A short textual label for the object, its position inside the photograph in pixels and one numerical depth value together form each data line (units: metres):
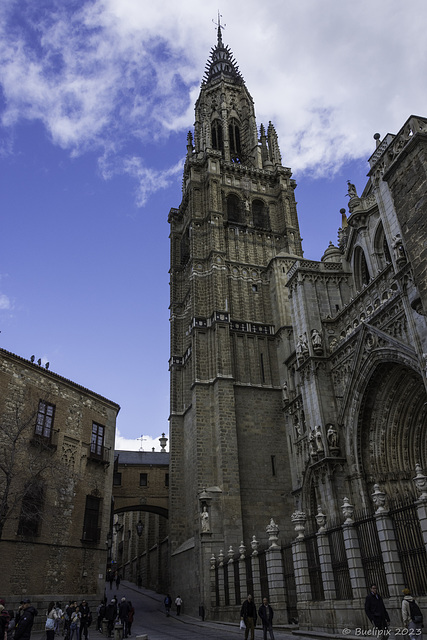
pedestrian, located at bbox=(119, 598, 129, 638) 19.48
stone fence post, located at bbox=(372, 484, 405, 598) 12.39
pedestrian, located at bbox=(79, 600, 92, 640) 18.51
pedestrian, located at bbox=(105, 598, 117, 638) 20.52
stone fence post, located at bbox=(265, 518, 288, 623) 17.58
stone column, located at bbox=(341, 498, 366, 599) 13.76
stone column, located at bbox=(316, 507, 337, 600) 15.07
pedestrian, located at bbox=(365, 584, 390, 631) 10.77
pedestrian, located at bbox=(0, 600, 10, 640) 10.59
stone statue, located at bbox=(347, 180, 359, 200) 26.72
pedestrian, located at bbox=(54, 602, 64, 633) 18.00
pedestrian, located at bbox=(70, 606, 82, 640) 16.70
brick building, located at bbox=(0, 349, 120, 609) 21.50
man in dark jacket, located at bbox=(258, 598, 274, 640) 14.20
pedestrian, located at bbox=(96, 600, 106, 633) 22.33
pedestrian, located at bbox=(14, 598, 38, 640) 10.45
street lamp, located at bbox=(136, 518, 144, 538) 46.84
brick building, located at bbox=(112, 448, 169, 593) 41.38
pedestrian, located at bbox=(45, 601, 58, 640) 14.87
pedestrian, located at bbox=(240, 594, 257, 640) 14.61
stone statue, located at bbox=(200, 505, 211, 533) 27.30
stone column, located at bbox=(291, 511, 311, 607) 16.35
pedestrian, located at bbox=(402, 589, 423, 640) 9.18
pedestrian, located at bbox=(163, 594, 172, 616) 29.59
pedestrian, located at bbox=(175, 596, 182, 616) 28.69
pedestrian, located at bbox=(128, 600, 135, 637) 20.57
